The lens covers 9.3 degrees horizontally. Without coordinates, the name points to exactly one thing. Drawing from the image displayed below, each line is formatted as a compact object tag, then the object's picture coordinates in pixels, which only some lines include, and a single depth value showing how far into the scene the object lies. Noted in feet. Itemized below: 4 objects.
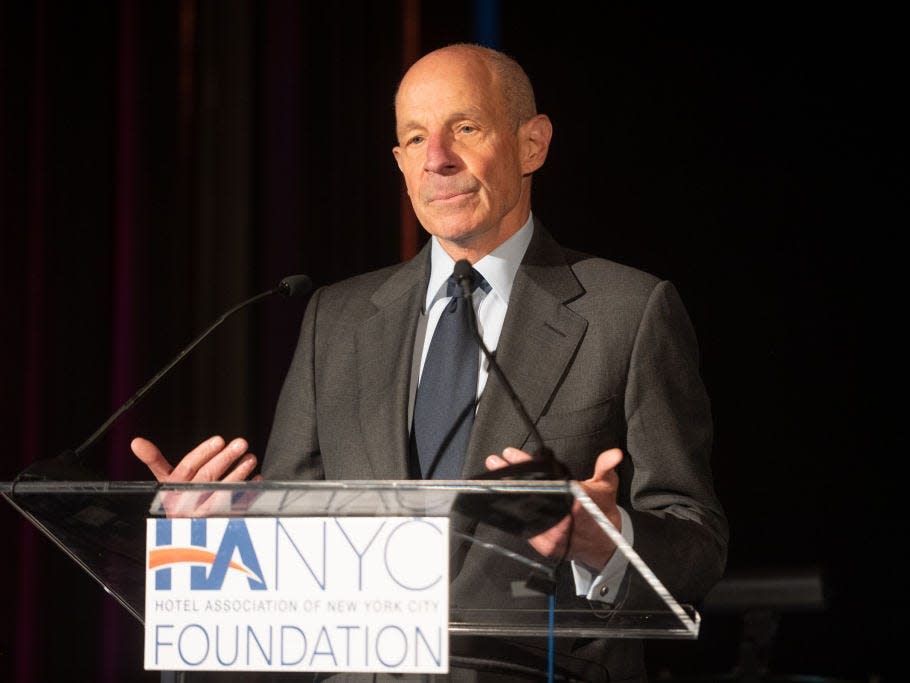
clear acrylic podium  15.87
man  16.89
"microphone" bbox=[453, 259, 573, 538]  15.83
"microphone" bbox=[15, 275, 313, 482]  16.37
